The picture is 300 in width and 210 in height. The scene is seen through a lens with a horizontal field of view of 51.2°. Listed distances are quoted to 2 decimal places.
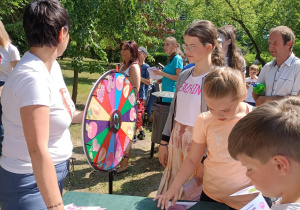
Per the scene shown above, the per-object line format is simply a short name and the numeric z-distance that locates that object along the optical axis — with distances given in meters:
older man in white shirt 3.39
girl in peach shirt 1.63
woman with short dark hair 1.25
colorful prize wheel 1.95
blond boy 0.86
